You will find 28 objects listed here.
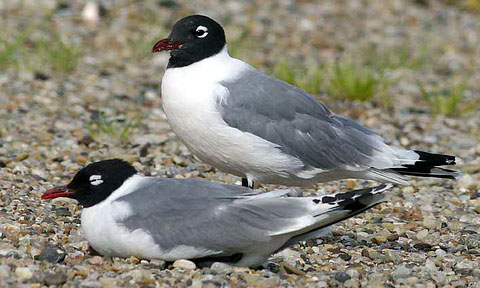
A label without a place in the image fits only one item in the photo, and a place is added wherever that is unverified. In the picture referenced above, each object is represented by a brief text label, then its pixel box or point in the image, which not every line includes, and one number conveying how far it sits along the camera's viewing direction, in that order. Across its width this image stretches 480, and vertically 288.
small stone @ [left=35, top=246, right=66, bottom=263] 9.40
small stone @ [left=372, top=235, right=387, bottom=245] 11.31
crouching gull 9.26
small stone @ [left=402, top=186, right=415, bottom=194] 13.82
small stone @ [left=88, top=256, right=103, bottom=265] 9.41
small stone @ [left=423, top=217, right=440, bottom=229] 12.05
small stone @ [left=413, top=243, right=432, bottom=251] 11.10
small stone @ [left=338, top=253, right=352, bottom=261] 10.45
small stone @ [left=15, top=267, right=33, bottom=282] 8.75
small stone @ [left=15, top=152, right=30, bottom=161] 13.71
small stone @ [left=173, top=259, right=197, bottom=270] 9.29
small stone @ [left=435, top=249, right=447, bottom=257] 10.87
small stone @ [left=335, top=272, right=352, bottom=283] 9.45
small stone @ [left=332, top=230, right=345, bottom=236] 11.53
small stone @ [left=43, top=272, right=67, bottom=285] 8.68
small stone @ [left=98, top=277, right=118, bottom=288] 8.67
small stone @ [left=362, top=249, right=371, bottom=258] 10.64
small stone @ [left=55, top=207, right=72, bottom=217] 11.40
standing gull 10.97
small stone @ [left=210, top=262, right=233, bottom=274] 9.24
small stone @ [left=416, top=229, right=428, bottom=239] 11.55
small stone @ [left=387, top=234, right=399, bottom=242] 11.41
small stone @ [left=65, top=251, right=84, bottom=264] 9.48
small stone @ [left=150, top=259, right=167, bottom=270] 9.27
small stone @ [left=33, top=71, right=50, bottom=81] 18.03
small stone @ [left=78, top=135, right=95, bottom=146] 14.89
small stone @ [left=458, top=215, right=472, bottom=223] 12.42
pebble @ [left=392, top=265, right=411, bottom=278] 9.75
